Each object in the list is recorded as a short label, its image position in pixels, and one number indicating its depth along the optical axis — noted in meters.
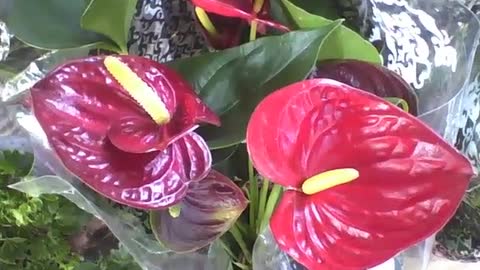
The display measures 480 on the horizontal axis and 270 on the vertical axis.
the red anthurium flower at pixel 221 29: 0.76
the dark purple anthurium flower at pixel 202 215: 0.73
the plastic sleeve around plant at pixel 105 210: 0.72
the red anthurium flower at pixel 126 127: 0.68
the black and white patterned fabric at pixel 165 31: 0.77
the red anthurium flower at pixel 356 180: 0.68
